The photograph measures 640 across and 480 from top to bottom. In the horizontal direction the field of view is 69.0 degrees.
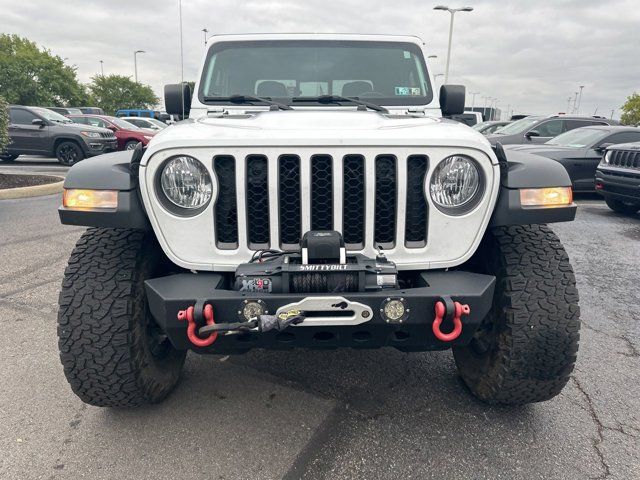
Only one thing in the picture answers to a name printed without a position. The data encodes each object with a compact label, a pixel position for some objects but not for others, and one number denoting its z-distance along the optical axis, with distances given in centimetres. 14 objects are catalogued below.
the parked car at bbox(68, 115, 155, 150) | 1494
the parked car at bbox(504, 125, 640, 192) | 834
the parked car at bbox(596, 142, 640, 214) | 682
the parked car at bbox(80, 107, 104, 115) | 3121
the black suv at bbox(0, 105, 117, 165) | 1267
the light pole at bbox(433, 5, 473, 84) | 2741
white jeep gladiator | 179
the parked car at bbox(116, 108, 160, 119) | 4078
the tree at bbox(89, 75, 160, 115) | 5388
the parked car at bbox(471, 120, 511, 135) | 1374
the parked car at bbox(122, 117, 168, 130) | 1967
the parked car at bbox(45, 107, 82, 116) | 2520
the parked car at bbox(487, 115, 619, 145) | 1066
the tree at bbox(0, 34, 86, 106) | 3675
